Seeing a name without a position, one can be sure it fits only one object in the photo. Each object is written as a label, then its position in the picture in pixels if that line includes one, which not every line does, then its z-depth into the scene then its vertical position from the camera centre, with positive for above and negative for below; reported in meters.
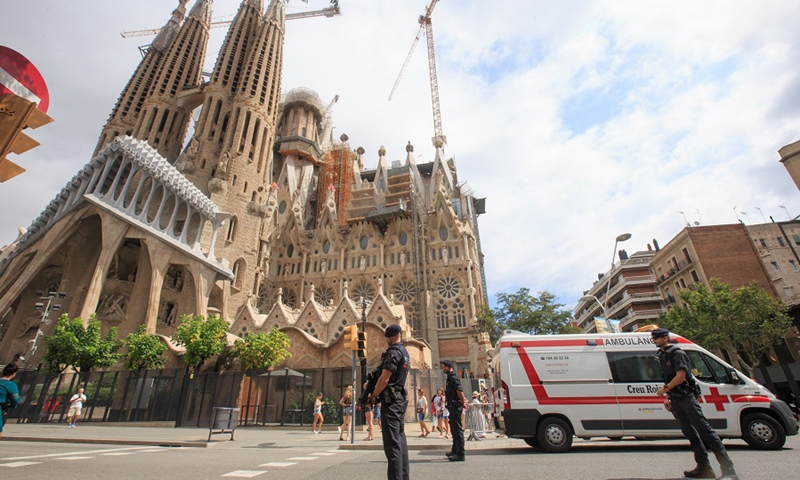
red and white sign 4.56 +3.86
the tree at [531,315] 27.95 +6.55
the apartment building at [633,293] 39.81 +11.57
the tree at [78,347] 19.38 +3.68
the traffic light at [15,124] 4.71 +3.48
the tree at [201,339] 18.44 +3.64
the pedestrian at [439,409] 11.09 +0.18
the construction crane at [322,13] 70.06 +66.24
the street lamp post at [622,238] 17.03 +6.88
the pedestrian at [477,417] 10.44 -0.07
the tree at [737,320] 22.48 +4.56
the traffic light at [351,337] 9.48 +1.83
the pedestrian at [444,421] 10.85 -0.15
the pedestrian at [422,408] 10.61 +0.22
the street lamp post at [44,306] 20.70 +6.12
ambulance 6.56 +0.24
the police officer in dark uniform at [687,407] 4.12 +0.01
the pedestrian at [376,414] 13.38 +0.12
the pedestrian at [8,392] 5.23 +0.46
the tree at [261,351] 17.97 +2.96
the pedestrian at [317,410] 13.15 +0.28
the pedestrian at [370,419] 9.95 -0.03
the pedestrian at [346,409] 11.30 +0.25
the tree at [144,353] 19.78 +3.34
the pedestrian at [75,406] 14.45 +0.71
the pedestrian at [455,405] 6.08 +0.15
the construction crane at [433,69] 59.46 +52.09
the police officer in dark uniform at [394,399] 3.39 +0.16
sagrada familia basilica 28.94 +16.64
